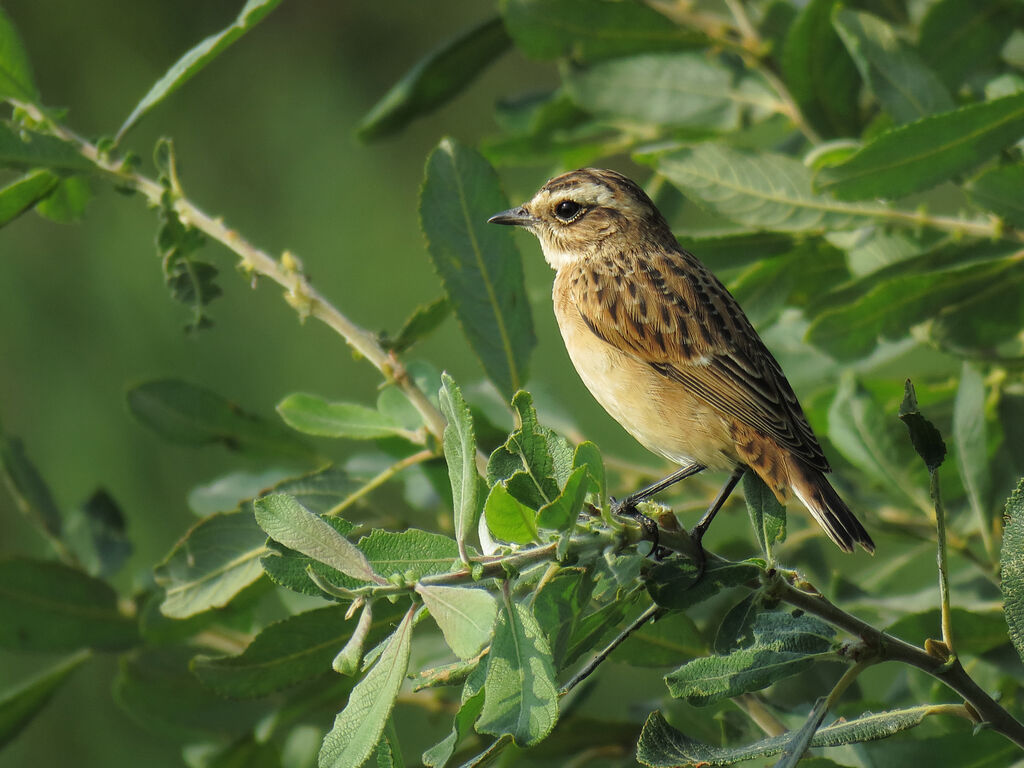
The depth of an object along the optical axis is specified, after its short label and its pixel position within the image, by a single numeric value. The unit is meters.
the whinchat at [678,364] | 5.76
